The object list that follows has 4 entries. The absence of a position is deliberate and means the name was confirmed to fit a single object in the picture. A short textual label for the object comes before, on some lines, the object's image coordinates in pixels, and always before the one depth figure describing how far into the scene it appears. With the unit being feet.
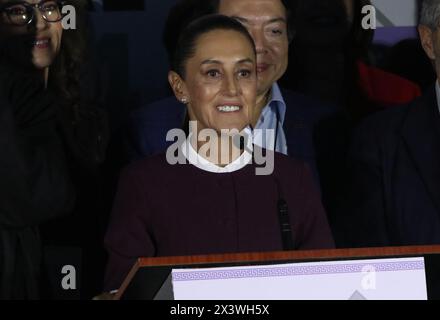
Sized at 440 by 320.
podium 9.88
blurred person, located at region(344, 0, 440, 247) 15.19
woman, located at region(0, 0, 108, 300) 16.37
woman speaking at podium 13.26
